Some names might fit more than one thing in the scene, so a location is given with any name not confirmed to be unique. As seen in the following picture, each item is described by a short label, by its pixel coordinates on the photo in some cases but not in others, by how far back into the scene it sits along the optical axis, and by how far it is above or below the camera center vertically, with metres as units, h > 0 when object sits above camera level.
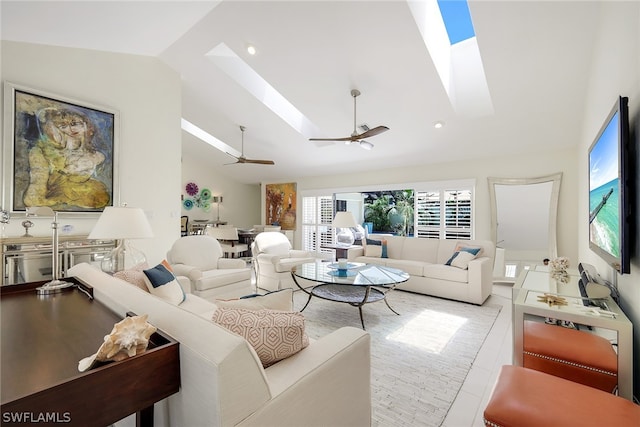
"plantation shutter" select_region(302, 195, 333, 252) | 7.91 -0.21
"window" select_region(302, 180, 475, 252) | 5.50 +0.13
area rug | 1.84 -1.23
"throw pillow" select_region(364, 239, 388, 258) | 5.04 -0.59
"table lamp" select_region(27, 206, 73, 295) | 1.74 -0.41
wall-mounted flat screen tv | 1.42 +0.15
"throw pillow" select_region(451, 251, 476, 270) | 3.99 -0.64
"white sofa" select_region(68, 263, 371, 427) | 0.84 -0.63
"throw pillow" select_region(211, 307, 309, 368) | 1.17 -0.49
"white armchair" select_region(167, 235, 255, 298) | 3.25 -0.70
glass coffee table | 3.07 -0.74
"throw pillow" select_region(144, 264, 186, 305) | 2.11 -0.55
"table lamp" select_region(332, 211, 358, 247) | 4.23 -0.08
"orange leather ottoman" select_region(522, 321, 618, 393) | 1.49 -0.79
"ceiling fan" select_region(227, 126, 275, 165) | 5.53 +1.09
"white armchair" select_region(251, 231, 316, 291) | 4.28 -0.72
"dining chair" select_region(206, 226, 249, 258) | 5.95 -0.41
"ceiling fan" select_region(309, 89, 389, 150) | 3.52 +1.08
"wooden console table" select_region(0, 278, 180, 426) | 0.69 -0.48
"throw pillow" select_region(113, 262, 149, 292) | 2.08 -0.47
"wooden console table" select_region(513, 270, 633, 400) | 1.36 -0.55
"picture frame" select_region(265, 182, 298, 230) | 8.51 +0.32
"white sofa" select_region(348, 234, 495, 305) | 3.84 -0.78
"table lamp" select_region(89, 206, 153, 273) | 2.19 -0.09
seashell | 0.80 -0.38
